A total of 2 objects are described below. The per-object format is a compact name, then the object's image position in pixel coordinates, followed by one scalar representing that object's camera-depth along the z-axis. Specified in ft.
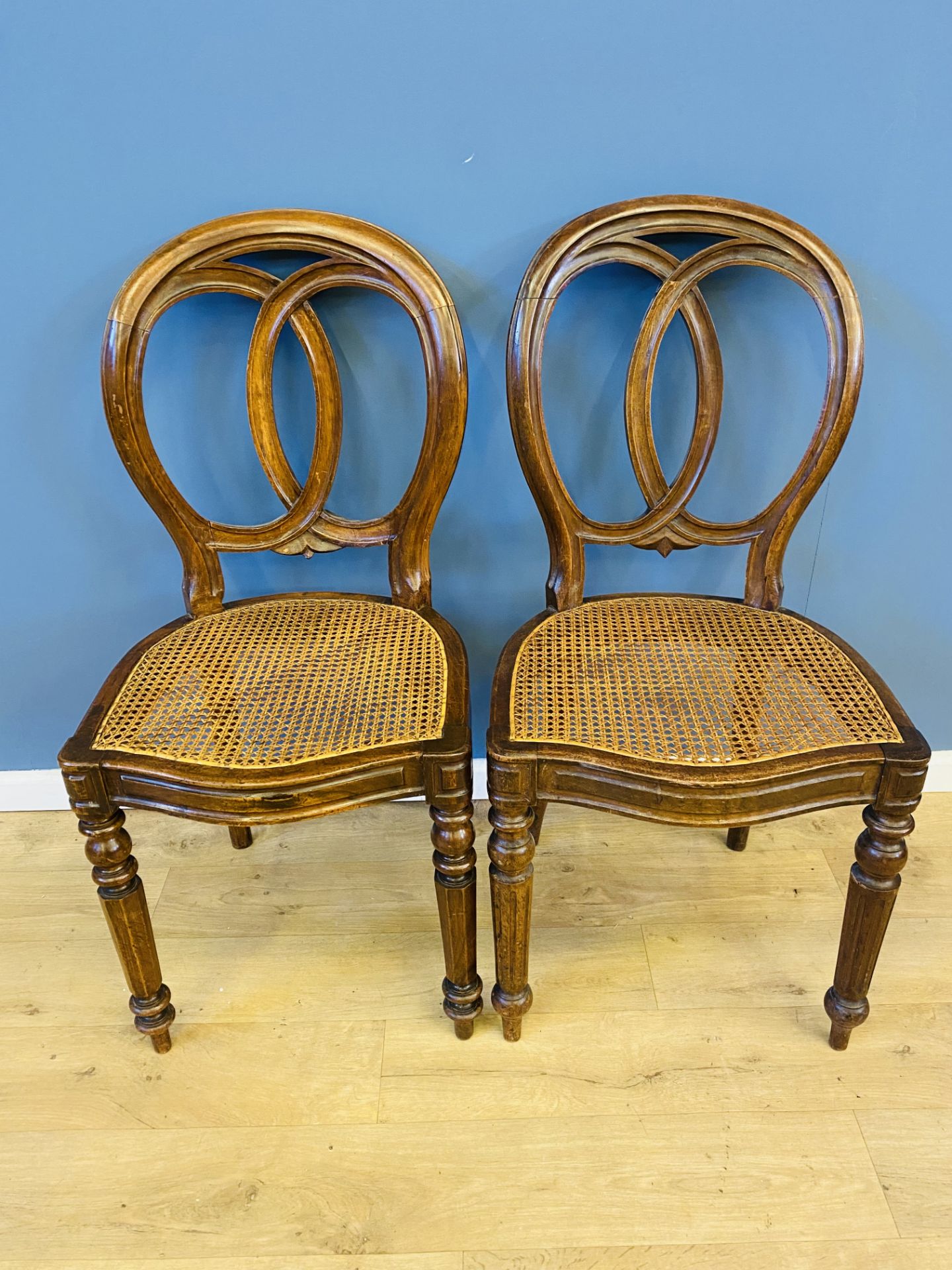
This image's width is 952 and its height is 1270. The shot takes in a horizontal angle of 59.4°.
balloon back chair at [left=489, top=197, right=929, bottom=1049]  3.37
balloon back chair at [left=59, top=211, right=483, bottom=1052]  3.42
